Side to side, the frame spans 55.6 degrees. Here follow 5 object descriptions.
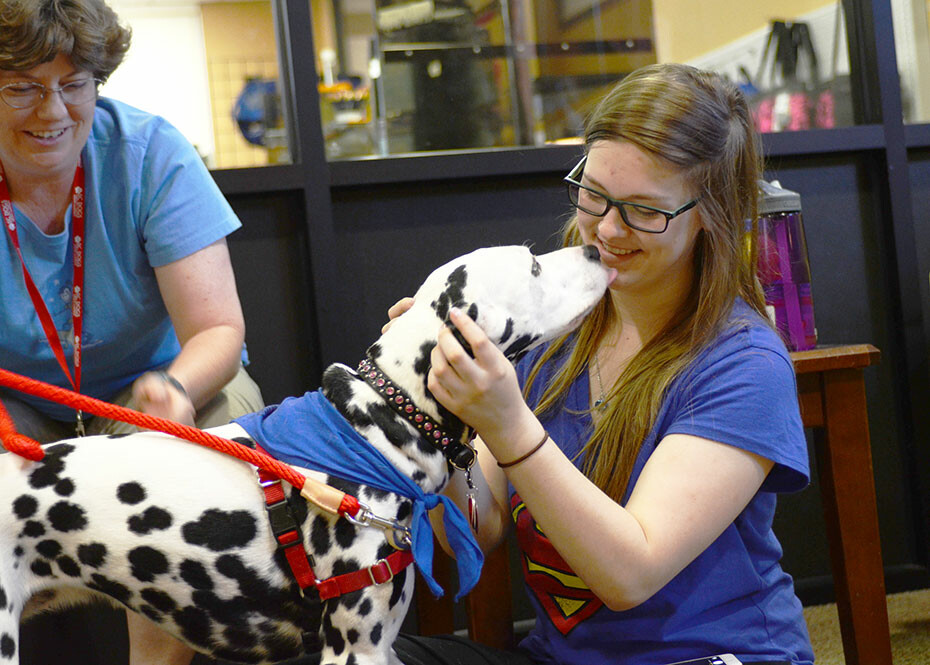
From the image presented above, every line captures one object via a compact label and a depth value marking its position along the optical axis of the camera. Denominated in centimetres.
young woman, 120
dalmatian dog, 123
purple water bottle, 218
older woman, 165
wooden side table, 203
